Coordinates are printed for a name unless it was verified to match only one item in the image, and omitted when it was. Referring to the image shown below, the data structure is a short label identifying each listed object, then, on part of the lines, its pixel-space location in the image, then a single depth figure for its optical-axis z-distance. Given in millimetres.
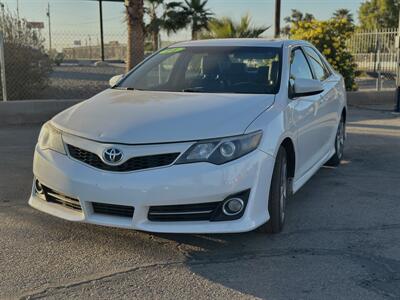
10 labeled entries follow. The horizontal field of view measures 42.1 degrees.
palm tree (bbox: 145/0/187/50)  30969
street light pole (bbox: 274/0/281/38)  14469
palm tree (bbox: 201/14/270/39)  14864
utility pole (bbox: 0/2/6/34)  11393
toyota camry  3574
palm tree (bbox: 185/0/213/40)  30359
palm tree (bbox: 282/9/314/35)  74338
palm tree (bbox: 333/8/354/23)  80375
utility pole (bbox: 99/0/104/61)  23812
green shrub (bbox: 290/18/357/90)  13172
